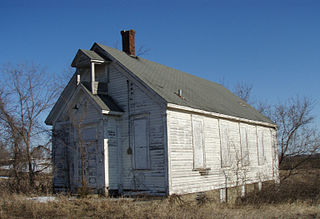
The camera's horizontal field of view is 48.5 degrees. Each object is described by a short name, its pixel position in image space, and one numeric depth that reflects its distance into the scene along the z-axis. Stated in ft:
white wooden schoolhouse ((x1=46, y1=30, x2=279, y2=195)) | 43.21
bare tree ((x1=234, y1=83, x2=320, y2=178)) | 65.77
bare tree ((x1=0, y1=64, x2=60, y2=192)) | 52.70
